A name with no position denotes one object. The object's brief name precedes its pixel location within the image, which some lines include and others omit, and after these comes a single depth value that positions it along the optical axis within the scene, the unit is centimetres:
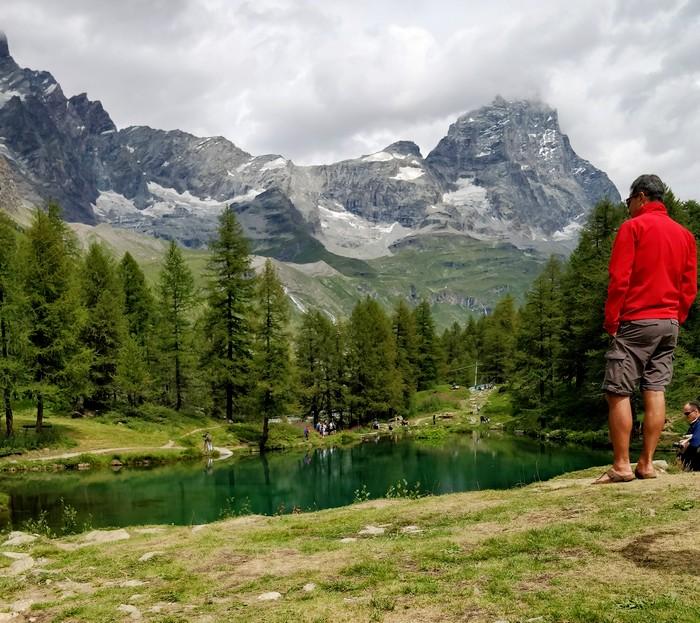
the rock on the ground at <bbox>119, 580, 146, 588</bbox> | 811
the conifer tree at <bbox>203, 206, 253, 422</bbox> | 5300
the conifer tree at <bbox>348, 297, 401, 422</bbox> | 6844
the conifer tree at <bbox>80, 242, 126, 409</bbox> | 5028
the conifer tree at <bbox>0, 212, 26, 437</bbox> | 3725
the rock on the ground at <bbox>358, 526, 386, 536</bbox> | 1004
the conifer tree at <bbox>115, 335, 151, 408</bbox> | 4991
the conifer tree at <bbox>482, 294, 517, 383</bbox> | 9325
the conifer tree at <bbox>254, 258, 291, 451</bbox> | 4859
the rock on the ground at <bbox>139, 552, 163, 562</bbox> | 958
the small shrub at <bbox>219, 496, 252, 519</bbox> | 2288
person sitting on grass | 1246
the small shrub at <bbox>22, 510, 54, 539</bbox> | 1987
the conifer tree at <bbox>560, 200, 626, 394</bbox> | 4228
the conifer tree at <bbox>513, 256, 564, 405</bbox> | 5497
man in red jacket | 829
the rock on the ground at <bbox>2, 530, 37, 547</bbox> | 1262
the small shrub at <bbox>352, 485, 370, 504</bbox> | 2820
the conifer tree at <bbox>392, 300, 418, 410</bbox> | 7750
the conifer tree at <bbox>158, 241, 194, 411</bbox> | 5581
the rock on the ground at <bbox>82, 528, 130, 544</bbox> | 1368
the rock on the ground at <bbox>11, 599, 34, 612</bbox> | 738
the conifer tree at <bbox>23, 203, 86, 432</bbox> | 4009
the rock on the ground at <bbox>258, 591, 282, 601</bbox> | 677
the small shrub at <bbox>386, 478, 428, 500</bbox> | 2751
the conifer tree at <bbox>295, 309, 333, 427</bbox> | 6588
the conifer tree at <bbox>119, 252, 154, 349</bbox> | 6097
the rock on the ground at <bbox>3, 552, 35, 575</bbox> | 997
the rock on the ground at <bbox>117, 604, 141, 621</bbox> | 662
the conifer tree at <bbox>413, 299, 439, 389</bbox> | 8619
